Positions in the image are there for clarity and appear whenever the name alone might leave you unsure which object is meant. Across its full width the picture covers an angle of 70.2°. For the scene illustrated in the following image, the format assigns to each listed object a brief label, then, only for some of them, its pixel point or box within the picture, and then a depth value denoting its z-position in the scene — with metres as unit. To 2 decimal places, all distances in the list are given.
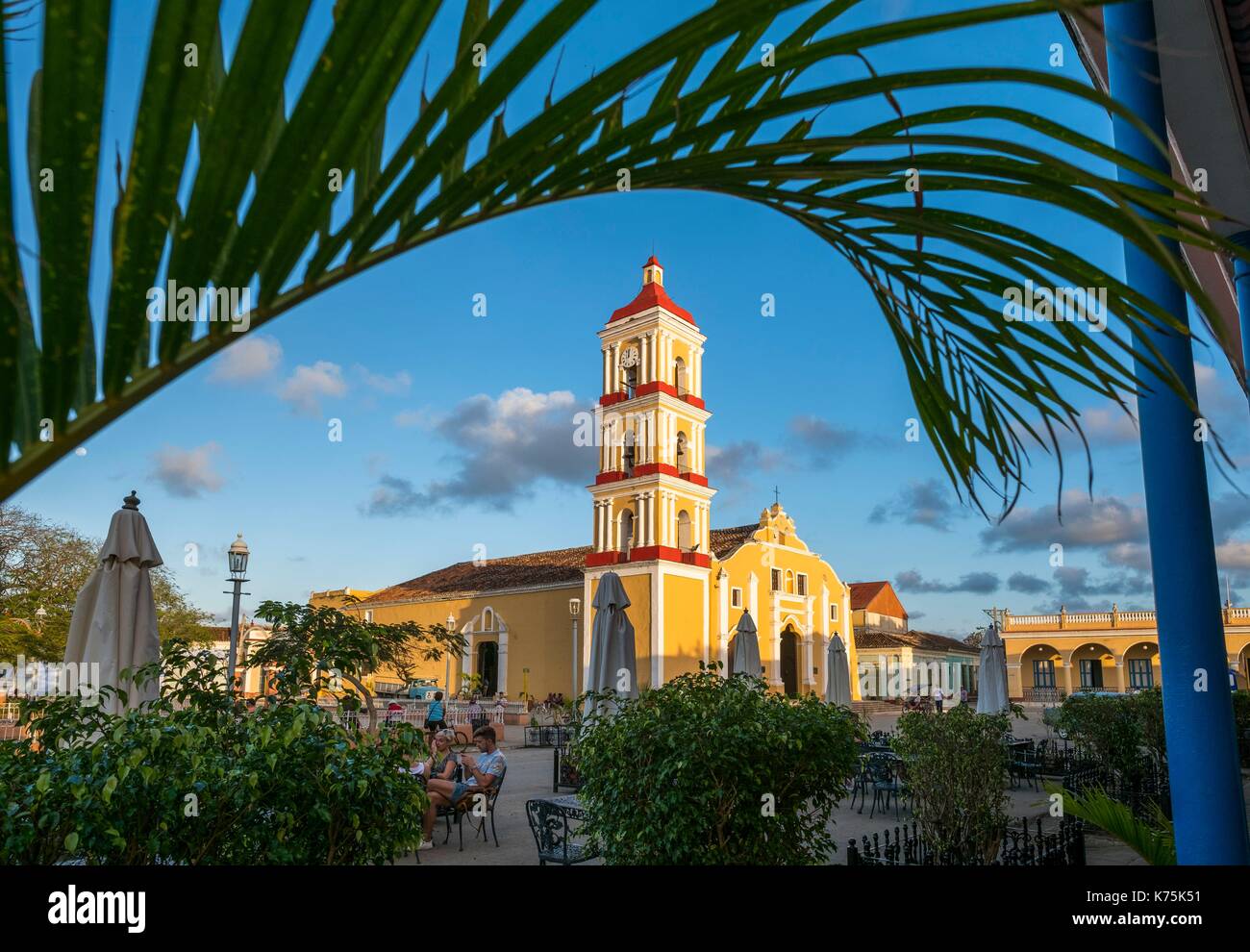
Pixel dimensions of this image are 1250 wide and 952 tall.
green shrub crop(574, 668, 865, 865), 4.93
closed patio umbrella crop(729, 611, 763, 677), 16.22
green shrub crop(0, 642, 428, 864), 3.09
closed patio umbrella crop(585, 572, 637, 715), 11.15
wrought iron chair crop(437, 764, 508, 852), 8.23
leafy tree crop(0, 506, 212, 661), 17.86
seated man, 8.08
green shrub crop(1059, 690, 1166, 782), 9.97
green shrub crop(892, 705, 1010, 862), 6.15
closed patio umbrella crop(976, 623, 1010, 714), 15.19
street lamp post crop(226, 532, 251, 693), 10.66
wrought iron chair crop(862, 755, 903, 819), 9.98
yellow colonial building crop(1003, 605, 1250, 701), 40.03
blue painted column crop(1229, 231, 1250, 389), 5.34
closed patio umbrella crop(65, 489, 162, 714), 5.68
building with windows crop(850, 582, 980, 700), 43.28
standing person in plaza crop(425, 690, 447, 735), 16.43
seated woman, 8.66
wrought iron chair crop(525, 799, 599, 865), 6.35
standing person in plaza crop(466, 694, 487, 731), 20.10
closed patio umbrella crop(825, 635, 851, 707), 18.84
